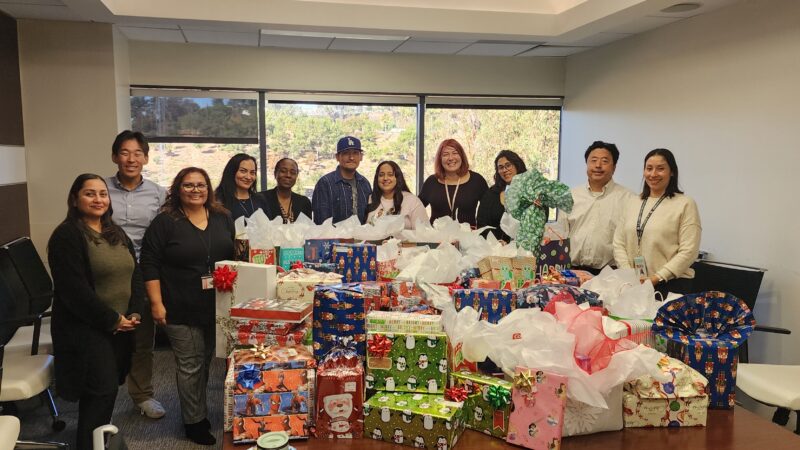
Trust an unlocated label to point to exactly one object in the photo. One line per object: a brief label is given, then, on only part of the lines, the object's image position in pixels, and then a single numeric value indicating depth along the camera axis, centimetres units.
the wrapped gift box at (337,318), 182
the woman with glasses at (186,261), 276
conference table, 156
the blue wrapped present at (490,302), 199
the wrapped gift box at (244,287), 217
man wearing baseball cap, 408
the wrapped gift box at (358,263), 249
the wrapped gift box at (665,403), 166
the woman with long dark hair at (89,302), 248
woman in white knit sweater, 311
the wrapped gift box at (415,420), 151
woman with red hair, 420
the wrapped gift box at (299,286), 213
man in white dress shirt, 338
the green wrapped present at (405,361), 166
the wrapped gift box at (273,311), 183
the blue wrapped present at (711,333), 179
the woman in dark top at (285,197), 393
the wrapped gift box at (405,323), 172
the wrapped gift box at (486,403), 157
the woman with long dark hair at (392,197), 369
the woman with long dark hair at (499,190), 407
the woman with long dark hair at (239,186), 374
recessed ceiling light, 400
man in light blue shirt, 314
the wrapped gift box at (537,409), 150
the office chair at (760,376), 266
